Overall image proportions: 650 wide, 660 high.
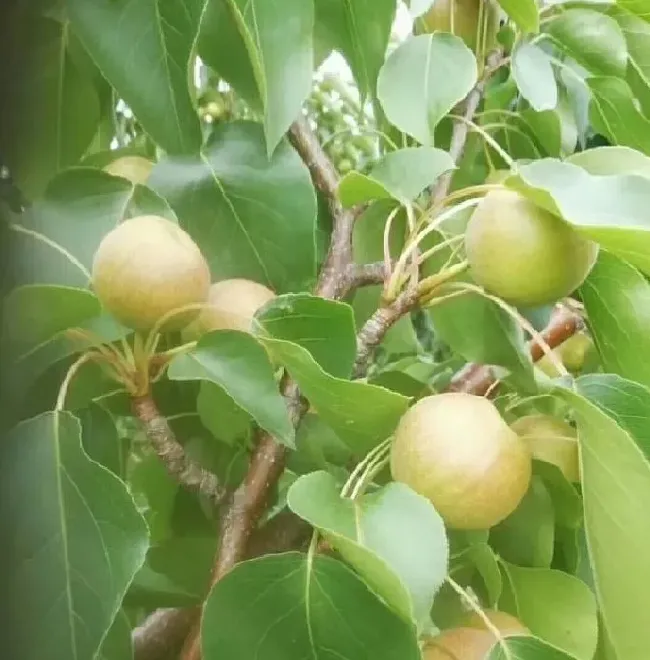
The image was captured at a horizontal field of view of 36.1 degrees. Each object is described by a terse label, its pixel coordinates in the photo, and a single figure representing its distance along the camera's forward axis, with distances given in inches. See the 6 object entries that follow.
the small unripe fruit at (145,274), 13.8
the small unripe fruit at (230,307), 14.9
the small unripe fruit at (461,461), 13.5
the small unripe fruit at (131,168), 17.5
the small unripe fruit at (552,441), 16.2
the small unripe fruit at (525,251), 13.6
